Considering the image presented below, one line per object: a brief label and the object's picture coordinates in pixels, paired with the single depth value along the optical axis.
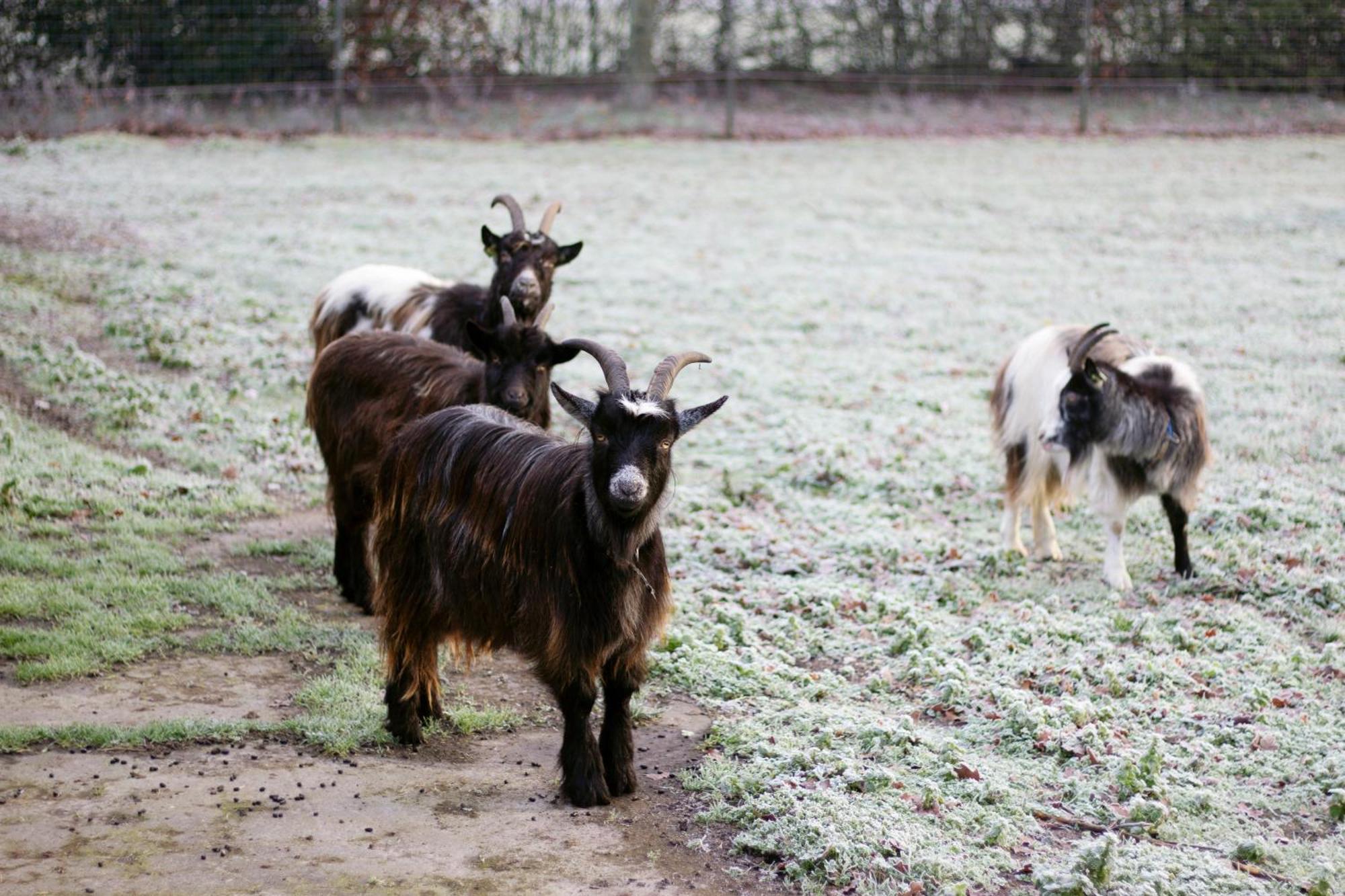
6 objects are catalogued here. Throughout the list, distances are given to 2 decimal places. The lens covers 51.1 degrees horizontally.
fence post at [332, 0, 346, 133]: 20.30
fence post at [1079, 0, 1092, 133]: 20.97
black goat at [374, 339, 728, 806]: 4.85
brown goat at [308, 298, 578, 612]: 6.74
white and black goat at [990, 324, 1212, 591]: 7.62
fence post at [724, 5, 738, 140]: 20.86
